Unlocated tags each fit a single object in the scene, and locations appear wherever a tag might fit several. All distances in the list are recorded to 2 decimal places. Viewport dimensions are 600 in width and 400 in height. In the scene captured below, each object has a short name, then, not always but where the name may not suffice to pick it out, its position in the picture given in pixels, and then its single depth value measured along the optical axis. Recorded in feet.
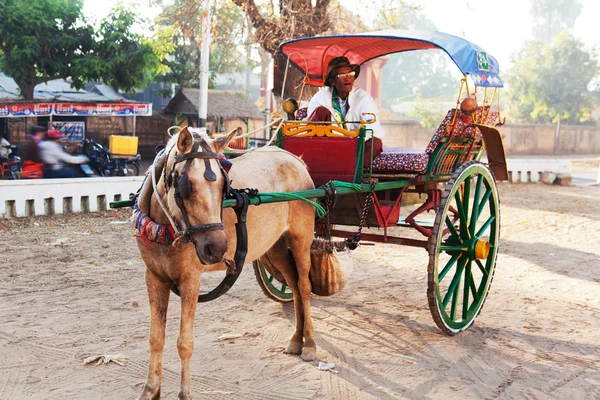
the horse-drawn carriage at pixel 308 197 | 12.04
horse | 11.62
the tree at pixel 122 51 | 62.23
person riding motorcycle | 43.09
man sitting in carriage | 19.48
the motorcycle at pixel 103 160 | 56.54
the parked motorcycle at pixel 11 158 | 50.57
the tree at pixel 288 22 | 39.19
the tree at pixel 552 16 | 259.19
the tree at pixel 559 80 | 128.77
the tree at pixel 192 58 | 51.03
